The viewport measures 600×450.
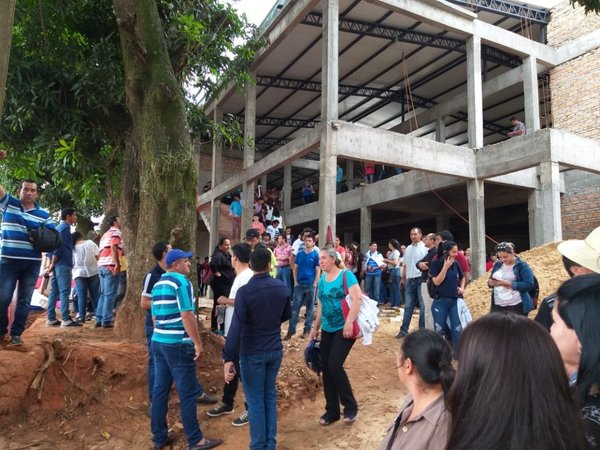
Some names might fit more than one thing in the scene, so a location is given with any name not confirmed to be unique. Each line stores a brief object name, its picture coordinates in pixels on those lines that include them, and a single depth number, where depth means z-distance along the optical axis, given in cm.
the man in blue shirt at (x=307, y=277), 711
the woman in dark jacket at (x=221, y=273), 658
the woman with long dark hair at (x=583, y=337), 120
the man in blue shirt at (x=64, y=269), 621
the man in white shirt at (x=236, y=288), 418
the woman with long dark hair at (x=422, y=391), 164
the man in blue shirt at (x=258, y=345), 329
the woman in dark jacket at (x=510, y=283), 453
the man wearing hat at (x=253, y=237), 587
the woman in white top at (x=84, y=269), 688
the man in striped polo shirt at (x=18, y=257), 439
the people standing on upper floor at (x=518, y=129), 1293
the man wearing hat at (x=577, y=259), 229
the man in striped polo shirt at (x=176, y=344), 343
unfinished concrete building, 1038
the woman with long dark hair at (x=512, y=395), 104
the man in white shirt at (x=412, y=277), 689
